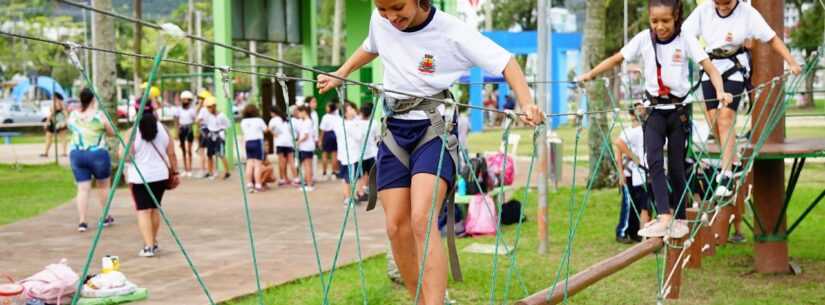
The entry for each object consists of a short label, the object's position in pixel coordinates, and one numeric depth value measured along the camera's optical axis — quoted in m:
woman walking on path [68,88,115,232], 9.95
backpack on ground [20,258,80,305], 6.13
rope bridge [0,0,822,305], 2.95
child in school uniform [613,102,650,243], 9.37
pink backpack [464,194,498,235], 10.12
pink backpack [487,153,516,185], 11.79
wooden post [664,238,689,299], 6.64
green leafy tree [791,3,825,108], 38.09
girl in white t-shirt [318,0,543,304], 4.04
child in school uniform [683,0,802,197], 6.73
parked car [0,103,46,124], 42.41
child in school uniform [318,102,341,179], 15.63
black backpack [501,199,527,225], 11.02
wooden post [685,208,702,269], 7.96
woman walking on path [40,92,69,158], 22.08
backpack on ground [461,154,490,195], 10.58
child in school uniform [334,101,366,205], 12.26
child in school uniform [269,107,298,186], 15.16
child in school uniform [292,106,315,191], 14.74
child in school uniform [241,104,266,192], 14.41
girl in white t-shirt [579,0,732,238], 5.93
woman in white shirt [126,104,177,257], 8.61
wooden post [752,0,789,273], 7.94
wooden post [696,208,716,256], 7.96
